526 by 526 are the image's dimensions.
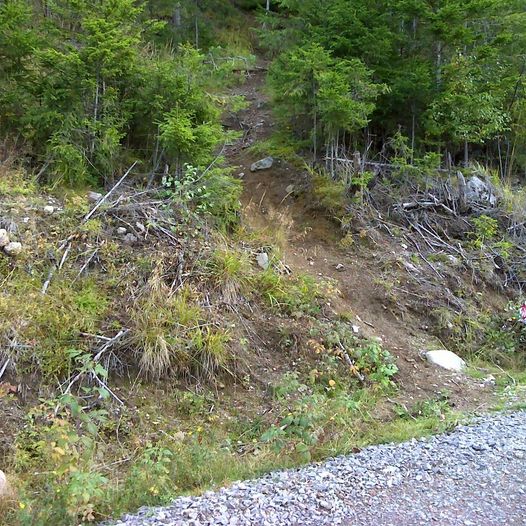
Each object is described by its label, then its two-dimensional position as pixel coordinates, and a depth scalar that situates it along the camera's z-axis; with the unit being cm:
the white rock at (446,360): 609
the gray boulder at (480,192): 897
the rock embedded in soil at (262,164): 899
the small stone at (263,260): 644
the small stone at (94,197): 615
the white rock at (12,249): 518
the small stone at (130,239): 578
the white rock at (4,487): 350
